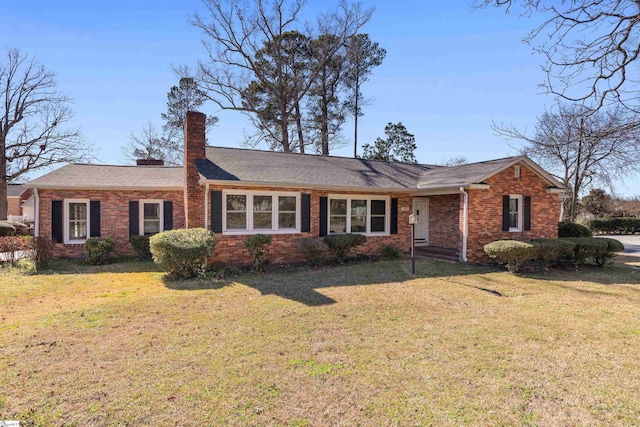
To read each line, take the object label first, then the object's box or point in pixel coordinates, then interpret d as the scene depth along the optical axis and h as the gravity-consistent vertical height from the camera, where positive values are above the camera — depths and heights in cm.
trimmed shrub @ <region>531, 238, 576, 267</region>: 1052 -110
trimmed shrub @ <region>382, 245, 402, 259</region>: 1252 -148
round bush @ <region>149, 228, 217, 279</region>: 876 -102
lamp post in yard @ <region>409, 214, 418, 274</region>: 972 -83
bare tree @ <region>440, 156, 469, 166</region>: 4798 +729
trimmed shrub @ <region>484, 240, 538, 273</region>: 1002 -114
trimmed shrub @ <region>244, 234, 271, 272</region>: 1003 -106
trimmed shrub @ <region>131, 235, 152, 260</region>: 1251 -126
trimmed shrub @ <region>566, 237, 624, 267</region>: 1106 -111
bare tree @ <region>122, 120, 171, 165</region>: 2865 +558
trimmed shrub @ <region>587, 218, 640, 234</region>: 2878 -94
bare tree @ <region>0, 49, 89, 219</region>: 2141 +519
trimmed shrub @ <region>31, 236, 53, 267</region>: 1047 -123
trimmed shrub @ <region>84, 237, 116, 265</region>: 1156 -132
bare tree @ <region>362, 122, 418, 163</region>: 2902 +572
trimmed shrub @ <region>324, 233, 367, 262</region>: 1125 -101
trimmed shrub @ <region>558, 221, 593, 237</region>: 1505 -76
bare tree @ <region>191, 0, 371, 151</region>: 2225 +1122
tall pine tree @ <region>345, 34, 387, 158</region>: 2586 +1128
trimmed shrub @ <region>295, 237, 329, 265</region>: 1081 -117
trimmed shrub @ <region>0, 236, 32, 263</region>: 1070 -113
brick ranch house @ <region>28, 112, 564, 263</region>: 1074 +34
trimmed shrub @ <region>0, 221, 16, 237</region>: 1708 -103
